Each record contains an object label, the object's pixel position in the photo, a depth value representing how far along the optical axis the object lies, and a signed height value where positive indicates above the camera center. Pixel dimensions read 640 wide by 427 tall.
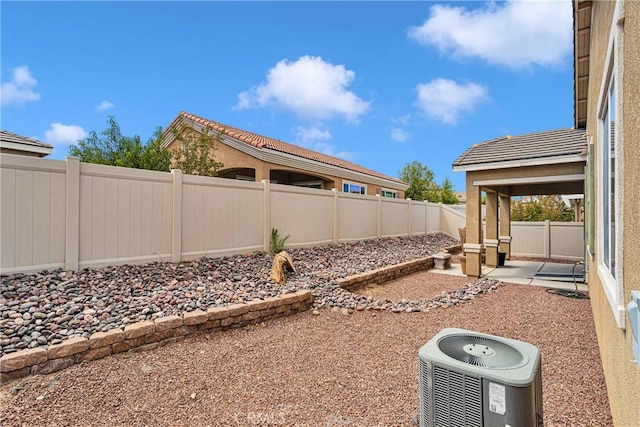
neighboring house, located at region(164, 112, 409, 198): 11.54 +2.17
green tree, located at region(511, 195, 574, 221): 16.61 +0.37
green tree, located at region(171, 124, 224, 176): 9.36 +1.80
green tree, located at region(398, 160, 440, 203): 26.95 +3.36
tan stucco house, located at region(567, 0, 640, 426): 1.53 +0.20
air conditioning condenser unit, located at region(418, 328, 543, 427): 1.39 -0.78
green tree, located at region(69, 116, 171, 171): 8.59 +1.98
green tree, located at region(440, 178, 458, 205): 27.45 +2.19
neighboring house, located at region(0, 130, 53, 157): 8.48 +1.96
